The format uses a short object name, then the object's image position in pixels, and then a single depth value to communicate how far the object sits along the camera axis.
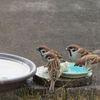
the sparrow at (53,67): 6.66
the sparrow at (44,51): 7.09
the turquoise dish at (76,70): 7.00
